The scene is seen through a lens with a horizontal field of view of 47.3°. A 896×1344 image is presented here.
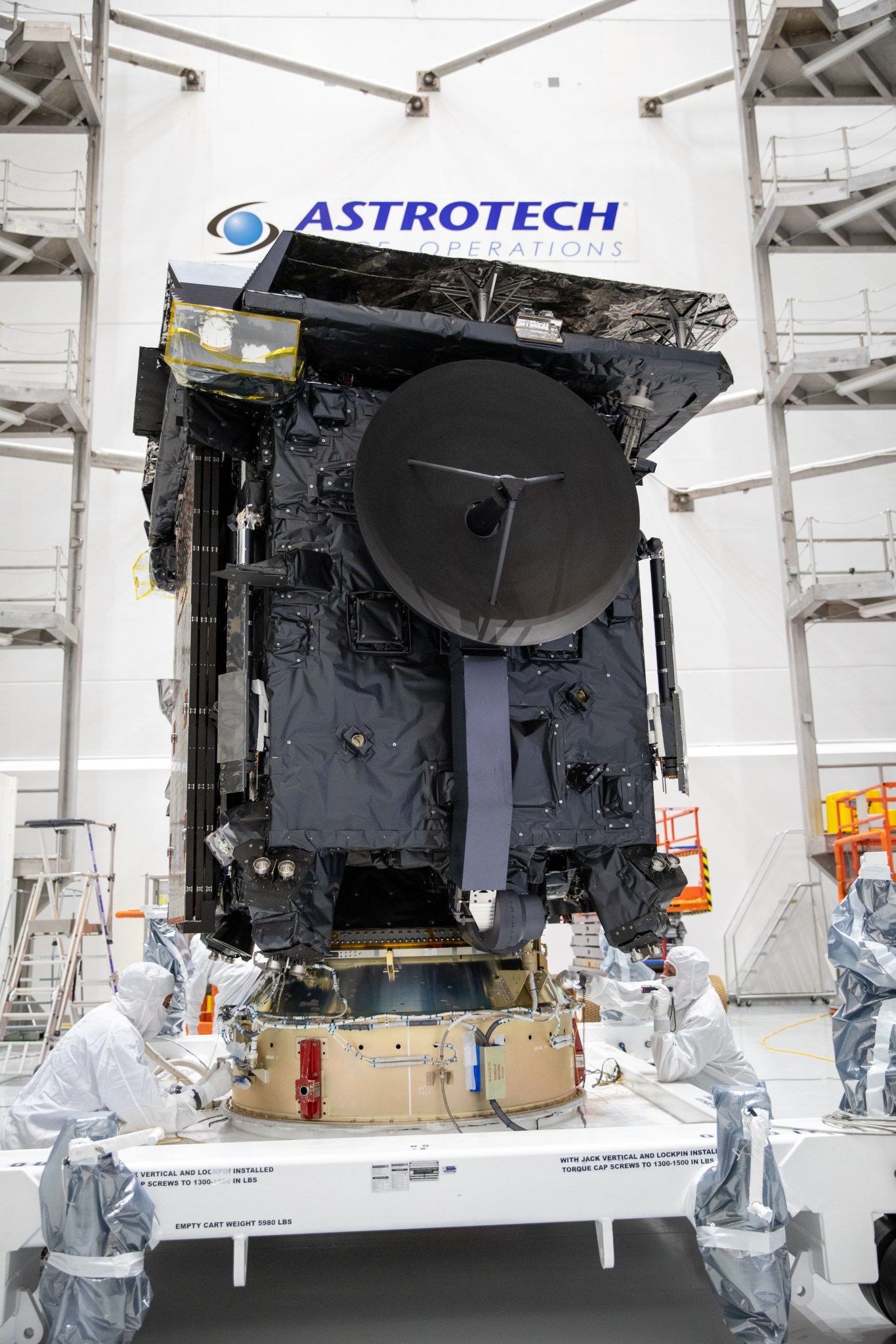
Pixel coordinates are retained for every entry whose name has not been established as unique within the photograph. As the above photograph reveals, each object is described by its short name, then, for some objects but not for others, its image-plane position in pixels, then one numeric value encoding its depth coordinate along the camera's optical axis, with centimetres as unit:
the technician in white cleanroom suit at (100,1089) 474
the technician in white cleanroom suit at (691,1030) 636
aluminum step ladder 979
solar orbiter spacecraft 441
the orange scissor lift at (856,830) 1109
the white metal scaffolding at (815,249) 1366
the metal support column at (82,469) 1348
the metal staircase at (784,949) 1477
